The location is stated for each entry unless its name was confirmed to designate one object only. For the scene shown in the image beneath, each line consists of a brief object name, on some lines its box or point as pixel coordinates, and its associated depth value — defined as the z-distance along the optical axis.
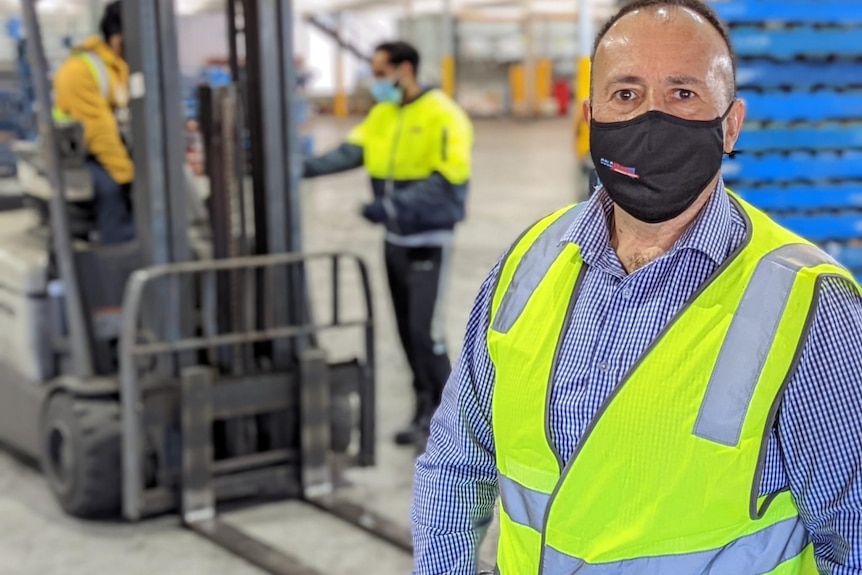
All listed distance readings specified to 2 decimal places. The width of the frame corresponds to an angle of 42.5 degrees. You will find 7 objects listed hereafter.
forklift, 4.48
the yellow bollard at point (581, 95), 6.71
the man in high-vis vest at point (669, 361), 1.35
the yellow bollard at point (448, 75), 30.25
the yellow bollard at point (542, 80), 34.03
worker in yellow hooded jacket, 5.11
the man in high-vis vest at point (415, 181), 5.16
